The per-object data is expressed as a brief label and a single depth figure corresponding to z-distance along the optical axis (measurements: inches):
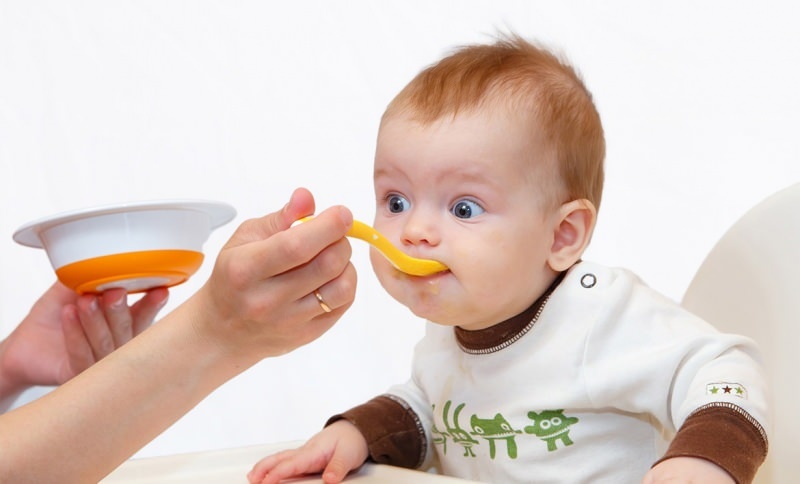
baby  43.6
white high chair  45.9
